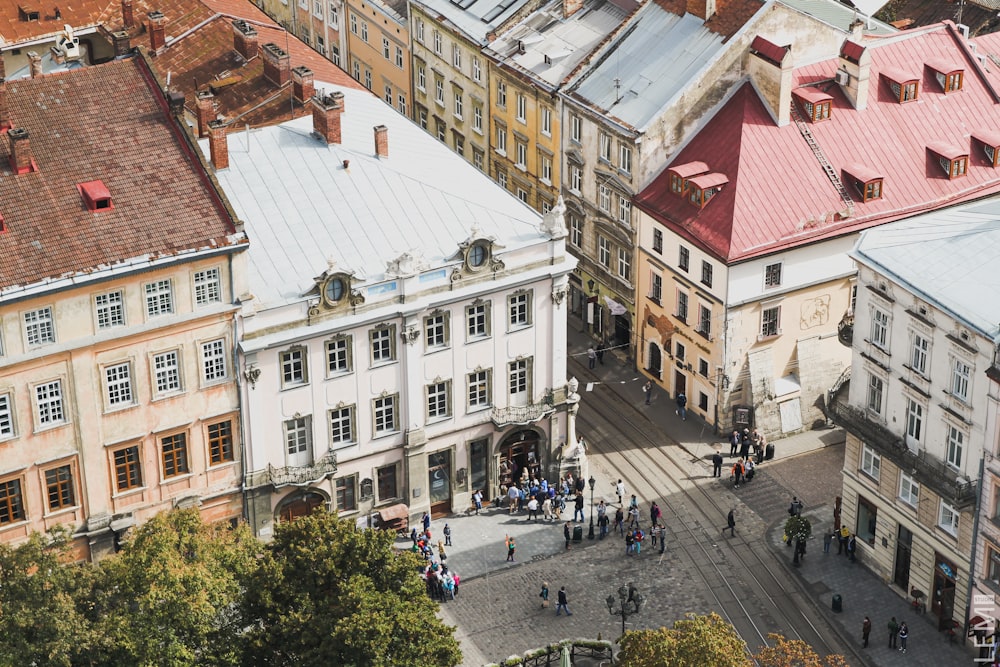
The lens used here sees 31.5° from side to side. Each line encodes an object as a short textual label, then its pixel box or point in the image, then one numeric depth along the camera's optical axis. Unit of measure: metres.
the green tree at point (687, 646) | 73.00
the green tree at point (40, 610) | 70.94
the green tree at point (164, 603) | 72.44
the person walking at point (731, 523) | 99.00
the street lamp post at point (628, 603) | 89.44
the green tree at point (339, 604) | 73.94
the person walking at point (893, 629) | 89.38
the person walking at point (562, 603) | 92.62
